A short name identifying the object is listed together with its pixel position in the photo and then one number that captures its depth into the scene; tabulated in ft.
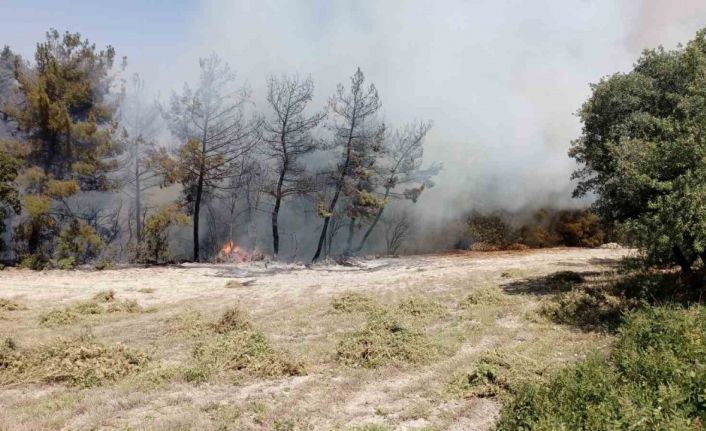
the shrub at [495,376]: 33.88
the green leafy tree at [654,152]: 46.06
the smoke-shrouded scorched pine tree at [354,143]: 122.93
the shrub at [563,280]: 71.77
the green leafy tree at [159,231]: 111.24
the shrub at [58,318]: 54.65
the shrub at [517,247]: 129.91
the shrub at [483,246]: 132.67
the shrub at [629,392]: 24.73
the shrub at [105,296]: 68.74
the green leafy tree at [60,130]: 105.09
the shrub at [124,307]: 62.82
